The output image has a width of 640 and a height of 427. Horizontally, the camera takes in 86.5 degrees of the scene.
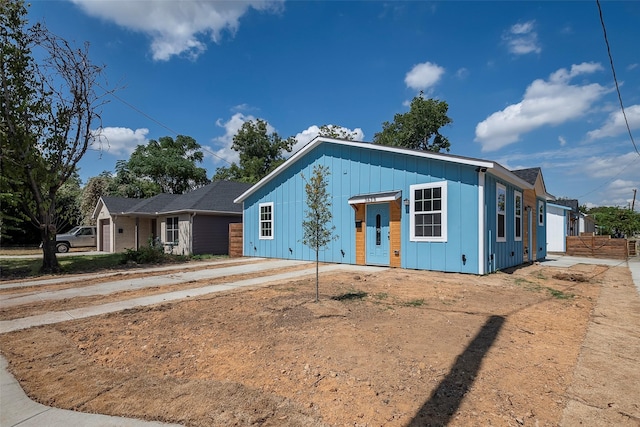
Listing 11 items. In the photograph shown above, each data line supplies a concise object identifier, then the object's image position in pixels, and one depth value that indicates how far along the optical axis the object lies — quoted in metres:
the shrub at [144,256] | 14.90
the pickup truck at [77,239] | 23.36
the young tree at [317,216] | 6.49
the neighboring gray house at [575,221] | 27.25
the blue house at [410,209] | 9.83
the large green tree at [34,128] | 11.70
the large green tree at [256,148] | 40.99
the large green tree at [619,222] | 32.31
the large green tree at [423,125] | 36.62
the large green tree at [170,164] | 37.94
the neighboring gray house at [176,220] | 18.97
